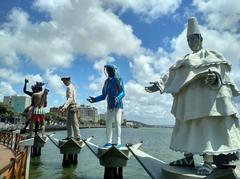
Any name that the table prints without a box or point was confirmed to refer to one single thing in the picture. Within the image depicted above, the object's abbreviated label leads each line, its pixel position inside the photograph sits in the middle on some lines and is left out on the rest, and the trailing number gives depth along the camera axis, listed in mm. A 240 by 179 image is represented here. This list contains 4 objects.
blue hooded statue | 4776
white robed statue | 2748
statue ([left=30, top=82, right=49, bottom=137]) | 7487
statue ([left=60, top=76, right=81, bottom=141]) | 5980
